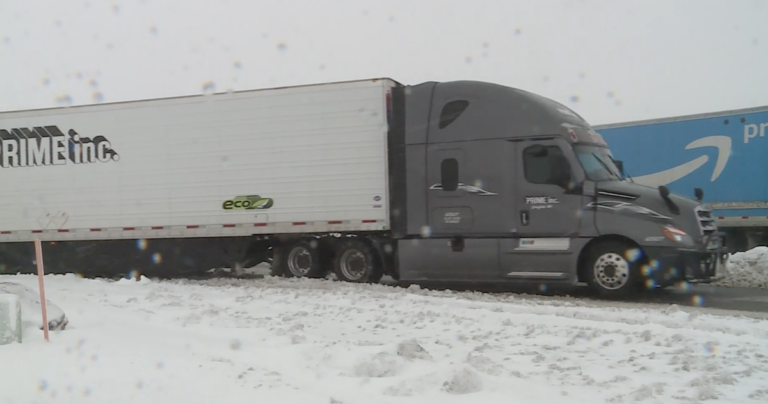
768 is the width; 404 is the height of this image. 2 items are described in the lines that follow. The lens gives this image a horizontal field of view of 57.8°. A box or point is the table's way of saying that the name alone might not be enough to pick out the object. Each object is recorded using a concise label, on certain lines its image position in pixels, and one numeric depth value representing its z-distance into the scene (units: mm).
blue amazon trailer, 14617
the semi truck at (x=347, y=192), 10750
